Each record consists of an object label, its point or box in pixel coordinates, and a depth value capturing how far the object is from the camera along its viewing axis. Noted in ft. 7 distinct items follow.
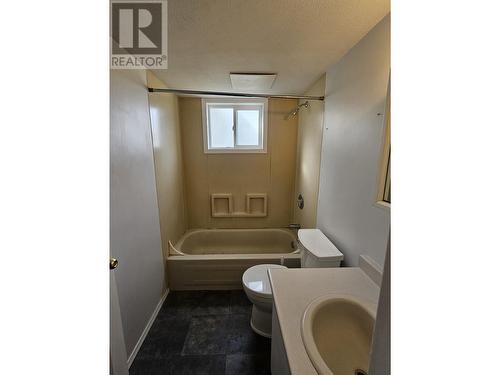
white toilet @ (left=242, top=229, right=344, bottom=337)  4.64
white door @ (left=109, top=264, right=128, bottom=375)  3.01
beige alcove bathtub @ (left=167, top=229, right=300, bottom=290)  7.25
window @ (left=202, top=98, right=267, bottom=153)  9.37
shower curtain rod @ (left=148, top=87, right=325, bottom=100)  5.70
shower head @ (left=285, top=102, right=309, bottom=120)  7.79
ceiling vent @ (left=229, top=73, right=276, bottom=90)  6.07
